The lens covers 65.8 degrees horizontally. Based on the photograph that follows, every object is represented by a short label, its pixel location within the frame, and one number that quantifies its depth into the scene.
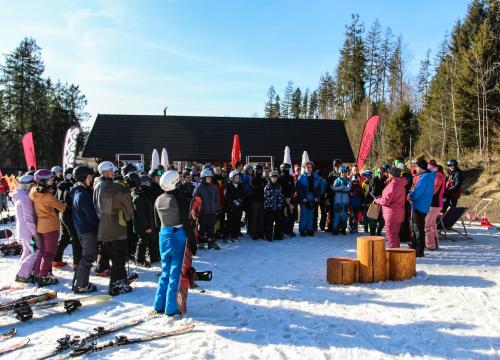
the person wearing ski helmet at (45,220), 6.14
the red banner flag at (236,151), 15.70
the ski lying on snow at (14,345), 3.92
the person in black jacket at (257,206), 9.77
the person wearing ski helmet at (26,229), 6.18
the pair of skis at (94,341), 3.82
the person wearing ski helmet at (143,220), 6.89
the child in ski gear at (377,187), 9.81
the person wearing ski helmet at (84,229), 5.74
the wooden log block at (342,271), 5.98
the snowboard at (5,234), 8.99
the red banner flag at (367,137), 12.72
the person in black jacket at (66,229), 6.68
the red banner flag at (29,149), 14.29
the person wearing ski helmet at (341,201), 10.07
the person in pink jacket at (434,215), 8.39
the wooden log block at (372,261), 6.03
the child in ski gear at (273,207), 9.54
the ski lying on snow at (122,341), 3.81
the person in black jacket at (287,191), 9.84
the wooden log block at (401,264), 6.15
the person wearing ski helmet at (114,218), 5.52
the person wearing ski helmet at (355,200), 10.42
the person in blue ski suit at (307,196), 10.09
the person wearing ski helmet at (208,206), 8.66
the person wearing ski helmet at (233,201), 9.48
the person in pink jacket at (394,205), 7.25
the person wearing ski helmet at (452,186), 10.12
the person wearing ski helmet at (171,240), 4.67
